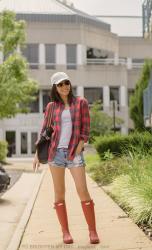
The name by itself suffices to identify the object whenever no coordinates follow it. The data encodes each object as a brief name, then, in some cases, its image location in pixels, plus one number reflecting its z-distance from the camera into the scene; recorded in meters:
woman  7.01
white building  51.00
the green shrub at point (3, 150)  32.47
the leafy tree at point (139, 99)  42.91
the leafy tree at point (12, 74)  30.17
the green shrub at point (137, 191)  8.56
